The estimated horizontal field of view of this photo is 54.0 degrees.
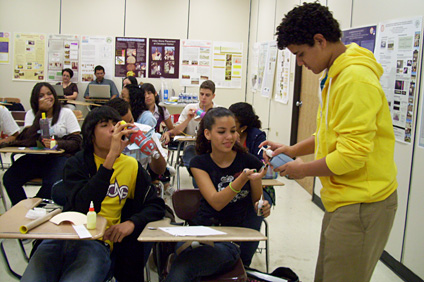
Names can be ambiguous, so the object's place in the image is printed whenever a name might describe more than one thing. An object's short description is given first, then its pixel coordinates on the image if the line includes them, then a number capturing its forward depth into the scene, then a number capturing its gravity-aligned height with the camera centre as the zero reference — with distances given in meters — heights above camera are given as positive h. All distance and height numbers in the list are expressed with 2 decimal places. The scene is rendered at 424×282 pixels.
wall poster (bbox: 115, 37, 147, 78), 9.32 +0.74
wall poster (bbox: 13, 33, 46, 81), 9.10 +0.55
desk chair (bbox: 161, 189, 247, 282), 2.55 -0.69
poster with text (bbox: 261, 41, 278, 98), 7.35 +0.44
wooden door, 5.48 -0.15
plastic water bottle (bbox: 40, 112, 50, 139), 3.75 -0.41
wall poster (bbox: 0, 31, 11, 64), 9.06 +0.74
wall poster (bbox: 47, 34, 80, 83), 9.20 +0.60
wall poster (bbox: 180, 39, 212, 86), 9.49 +0.68
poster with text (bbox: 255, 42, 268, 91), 8.04 +0.68
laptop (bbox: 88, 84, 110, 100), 8.64 -0.12
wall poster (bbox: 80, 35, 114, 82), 9.27 +0.70
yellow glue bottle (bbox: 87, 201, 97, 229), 1.85 -0.60
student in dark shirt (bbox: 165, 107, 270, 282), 2.07 -0.53
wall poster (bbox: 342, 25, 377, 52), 3.78 +0.62
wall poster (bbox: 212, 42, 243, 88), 9.61 +0.66
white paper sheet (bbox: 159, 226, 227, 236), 1.84 -0.64
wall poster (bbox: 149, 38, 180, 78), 9.41 +0.71
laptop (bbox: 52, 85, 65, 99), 7.69 -0.12
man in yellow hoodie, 1.56 -0.18
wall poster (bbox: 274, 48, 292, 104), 6.50 +0.30
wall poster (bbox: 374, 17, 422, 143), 3.13 +0.28
